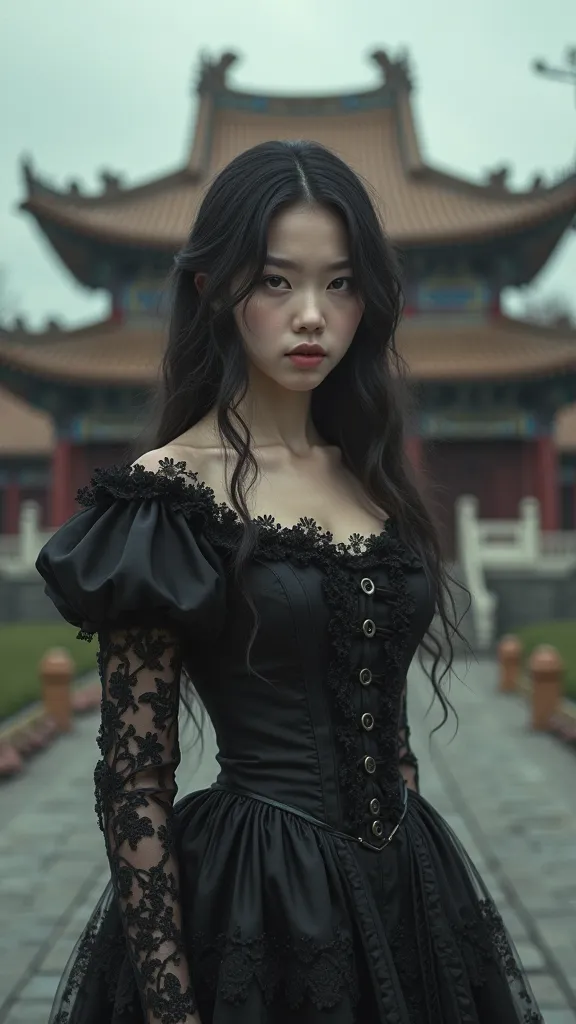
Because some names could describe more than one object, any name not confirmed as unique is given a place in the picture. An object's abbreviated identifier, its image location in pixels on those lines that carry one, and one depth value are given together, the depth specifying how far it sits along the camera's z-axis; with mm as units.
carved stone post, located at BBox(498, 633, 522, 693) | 10883
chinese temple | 17453
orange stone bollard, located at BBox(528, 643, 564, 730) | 8523
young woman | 1479
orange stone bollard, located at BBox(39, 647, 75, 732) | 8773
